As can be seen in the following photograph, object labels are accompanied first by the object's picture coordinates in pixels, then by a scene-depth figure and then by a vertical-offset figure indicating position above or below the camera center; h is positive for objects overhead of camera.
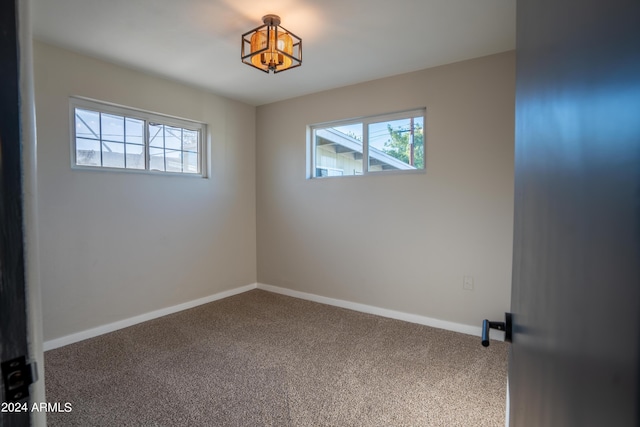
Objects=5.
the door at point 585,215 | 0.15 -0.01
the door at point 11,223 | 0.55 -0.04
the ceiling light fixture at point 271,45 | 1.92 +1.00
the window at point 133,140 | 2.62 +0.60
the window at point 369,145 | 2.96 +0.60
